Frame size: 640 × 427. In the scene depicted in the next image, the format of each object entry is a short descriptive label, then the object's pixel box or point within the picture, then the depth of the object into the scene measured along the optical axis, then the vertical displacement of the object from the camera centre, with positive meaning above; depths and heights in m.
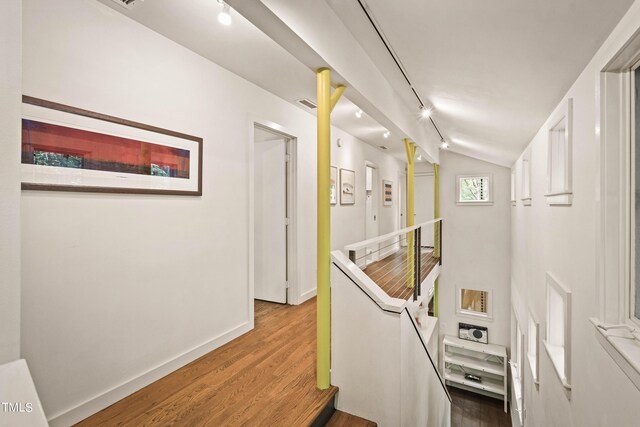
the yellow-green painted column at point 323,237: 2.12 -0.17
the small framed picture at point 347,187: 5.00 +0.43
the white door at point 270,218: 3.93 -0.07
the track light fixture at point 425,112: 4.00 +1.34
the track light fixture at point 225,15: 1.91 +1.24
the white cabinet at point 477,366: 6.72 -3.49
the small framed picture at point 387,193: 7.06 +0.47
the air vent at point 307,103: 3.61 +1.33
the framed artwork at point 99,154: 1.66 +0.38
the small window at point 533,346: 3.36 -1.67
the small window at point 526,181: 4.21 +0.44
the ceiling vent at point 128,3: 1.88 +1.30
